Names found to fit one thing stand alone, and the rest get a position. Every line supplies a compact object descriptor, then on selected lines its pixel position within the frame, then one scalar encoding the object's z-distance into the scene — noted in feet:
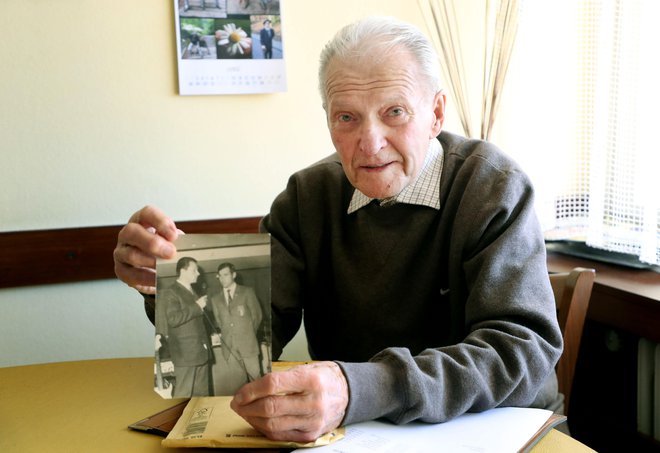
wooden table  3.92
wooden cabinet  6.90
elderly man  3.84
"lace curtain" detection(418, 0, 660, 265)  7.04
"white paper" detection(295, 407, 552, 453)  3.59
